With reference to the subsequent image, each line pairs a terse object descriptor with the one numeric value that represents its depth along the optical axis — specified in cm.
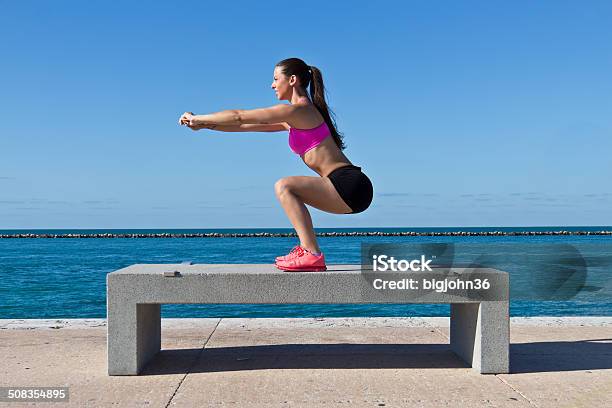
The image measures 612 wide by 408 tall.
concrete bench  484
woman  510
